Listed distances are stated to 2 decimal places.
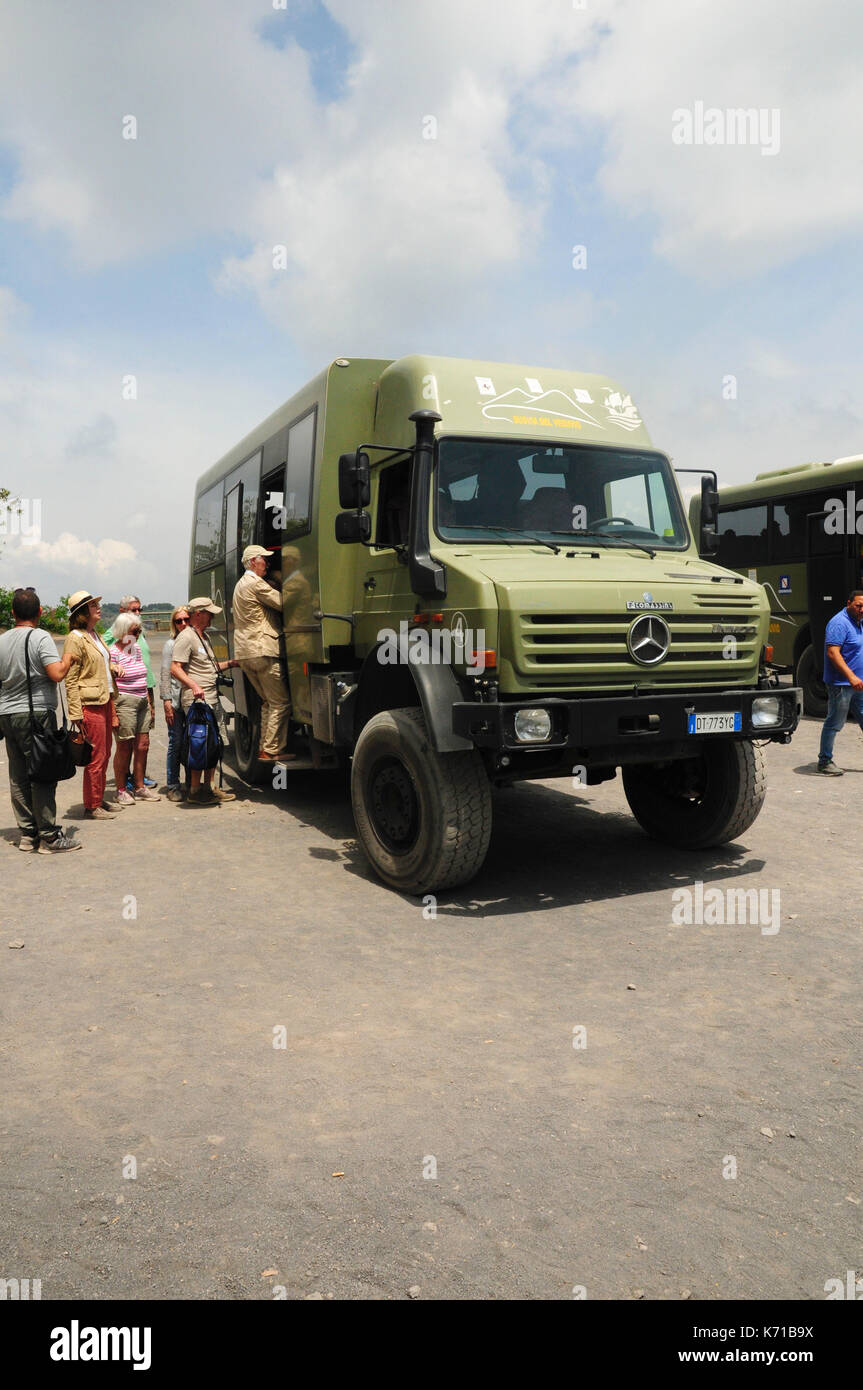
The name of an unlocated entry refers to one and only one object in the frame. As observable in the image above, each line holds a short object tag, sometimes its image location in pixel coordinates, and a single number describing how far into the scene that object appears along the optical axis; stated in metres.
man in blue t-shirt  10.05
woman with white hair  9.21
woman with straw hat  8.17
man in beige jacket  8.94
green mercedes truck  5.75
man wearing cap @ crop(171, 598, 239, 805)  9.23
